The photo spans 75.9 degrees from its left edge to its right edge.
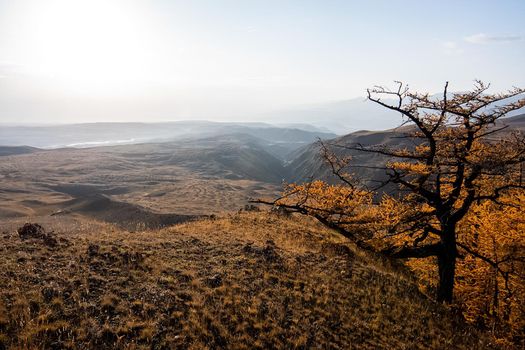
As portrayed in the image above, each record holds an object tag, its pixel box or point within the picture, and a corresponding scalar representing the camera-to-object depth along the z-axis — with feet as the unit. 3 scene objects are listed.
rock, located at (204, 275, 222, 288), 42.75
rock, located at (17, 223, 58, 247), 49.66
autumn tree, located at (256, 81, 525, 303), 39.55
